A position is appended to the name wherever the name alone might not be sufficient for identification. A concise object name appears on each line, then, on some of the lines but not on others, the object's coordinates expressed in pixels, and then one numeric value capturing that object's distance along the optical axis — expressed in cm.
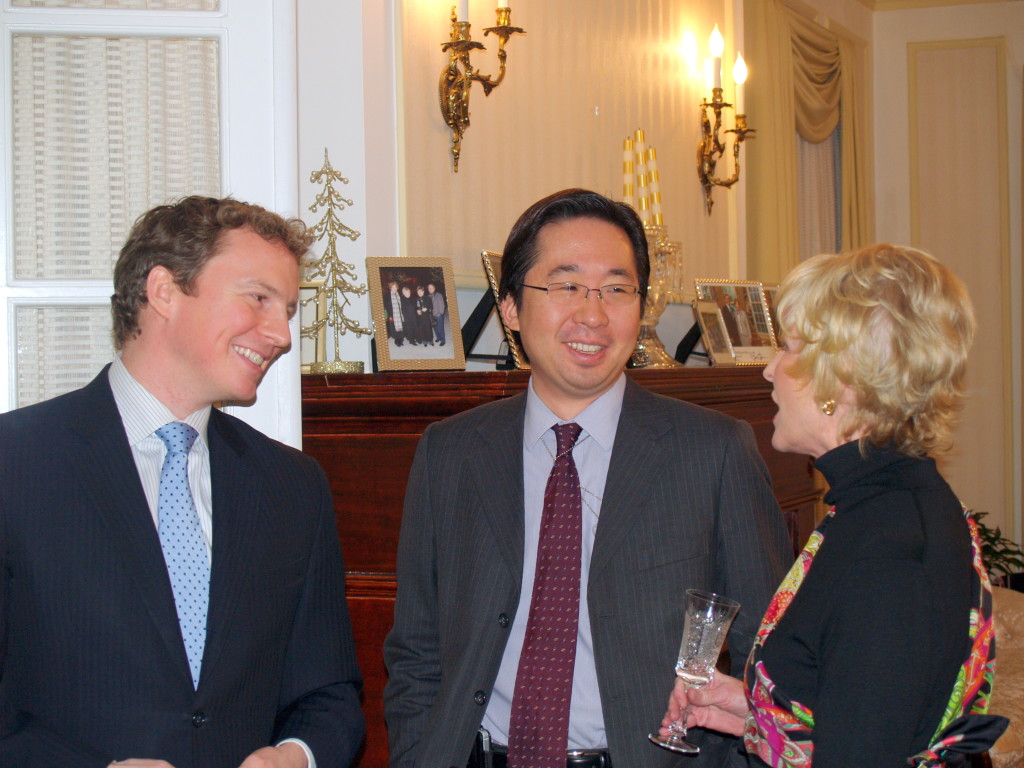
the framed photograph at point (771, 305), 457
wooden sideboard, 260
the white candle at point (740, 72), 515
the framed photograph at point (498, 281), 299
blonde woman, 126
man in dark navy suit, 166
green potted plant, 725
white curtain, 748
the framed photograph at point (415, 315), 284
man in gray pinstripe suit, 186
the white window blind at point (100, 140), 225
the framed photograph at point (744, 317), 427
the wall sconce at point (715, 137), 528
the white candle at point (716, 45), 496
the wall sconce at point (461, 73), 355
